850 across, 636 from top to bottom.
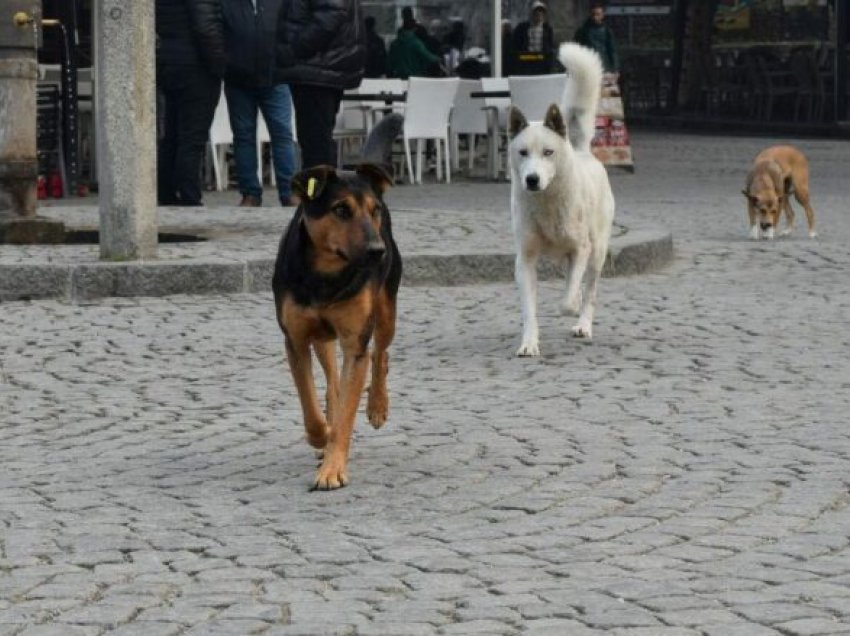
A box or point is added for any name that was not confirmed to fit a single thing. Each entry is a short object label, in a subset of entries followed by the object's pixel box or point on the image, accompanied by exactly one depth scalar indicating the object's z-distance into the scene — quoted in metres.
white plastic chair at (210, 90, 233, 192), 21.58
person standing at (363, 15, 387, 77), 27.56
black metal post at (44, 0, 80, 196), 19.33
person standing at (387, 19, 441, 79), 26.36
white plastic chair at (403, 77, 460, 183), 23.16
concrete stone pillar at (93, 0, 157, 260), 13.41
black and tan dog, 7.17
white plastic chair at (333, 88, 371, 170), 23.50
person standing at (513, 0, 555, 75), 29.97
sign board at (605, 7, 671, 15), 48.03
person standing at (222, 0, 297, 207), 17.22
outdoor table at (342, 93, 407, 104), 23.12
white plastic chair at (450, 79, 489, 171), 24.80
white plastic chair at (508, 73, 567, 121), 23.22
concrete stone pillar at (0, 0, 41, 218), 14.46
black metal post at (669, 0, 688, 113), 45.09
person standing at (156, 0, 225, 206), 17.02
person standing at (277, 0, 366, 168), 16.39
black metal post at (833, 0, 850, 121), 36.38
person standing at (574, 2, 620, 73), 34.62
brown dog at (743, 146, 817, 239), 17.33
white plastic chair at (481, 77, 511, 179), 24.28
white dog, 10.95
